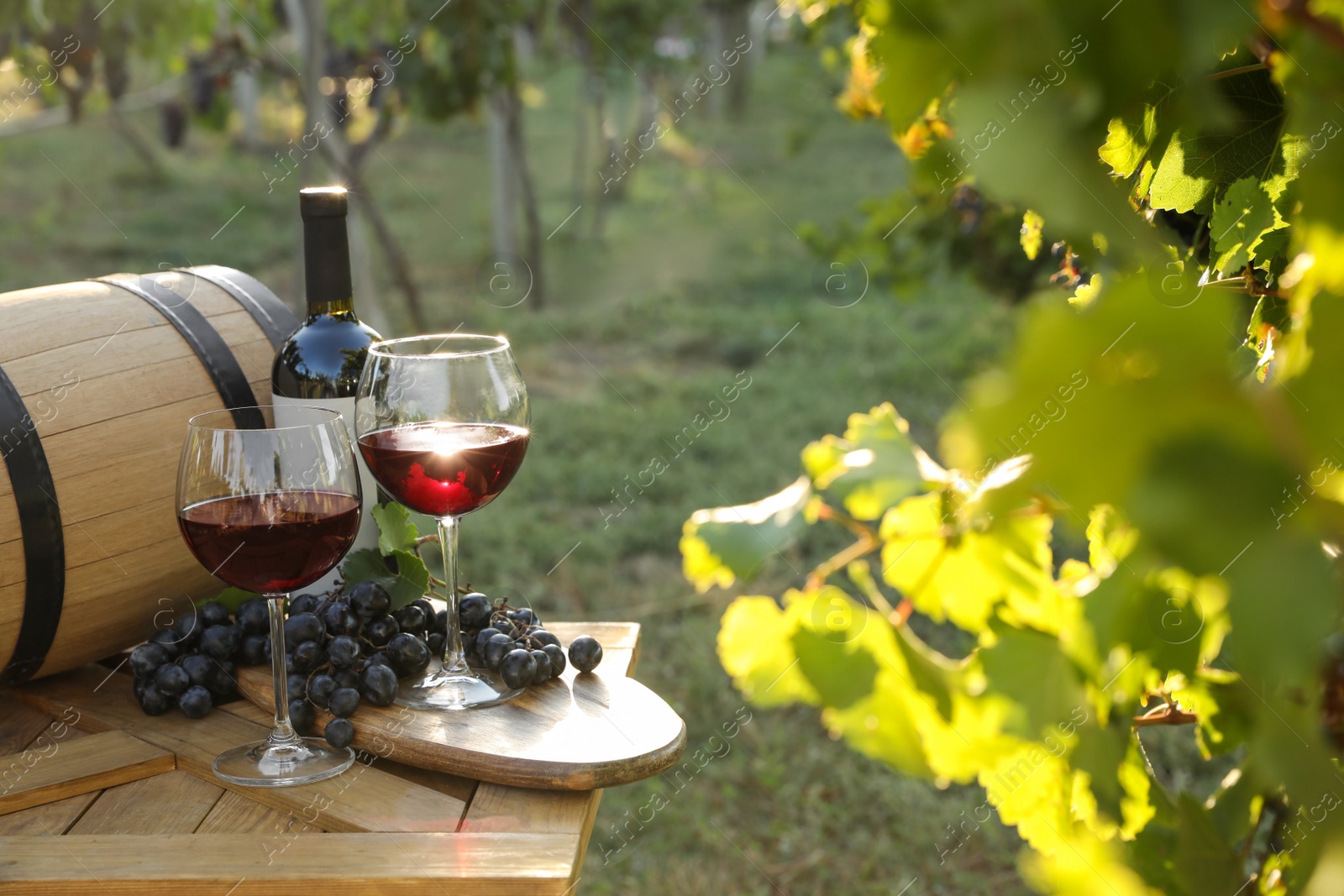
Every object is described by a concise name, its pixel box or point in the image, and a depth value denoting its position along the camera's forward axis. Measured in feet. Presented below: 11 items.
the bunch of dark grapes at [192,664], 4.12
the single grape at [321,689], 3.97
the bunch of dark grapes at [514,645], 4.09
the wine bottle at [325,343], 4.53
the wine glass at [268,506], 3.53
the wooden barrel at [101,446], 4.29
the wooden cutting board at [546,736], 3.54
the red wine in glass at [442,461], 3.98
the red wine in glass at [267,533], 3.52
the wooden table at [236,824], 3.13
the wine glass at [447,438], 3.96
